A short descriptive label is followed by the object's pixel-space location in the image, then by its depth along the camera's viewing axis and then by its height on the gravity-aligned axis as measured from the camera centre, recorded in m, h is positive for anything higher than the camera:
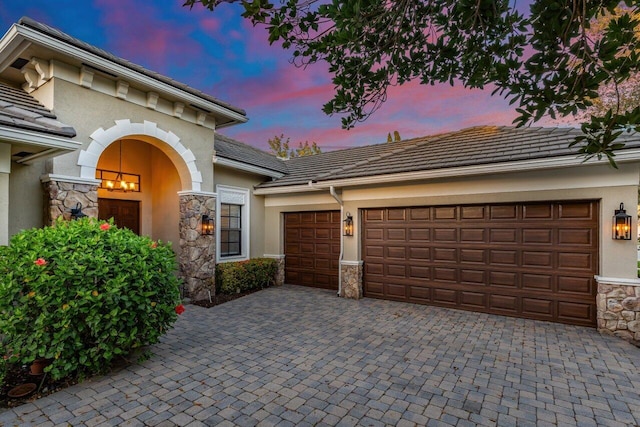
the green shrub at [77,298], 3.59 -1.02
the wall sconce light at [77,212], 5.73 +0.04
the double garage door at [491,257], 6.01 -0.91
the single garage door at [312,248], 9.45 -1.04
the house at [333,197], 5.51 +0.44
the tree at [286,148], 29.41 +6.63
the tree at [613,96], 12.00 +5.03
